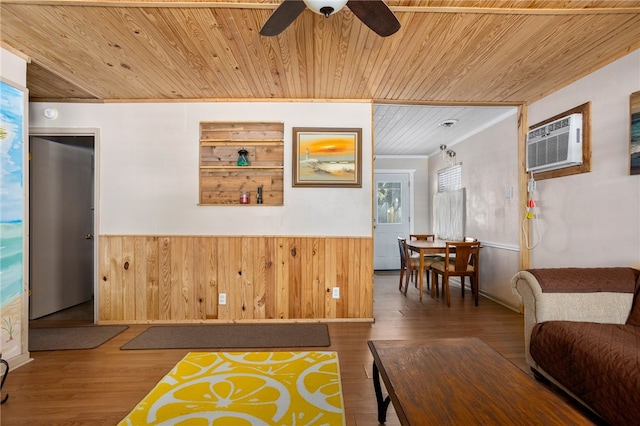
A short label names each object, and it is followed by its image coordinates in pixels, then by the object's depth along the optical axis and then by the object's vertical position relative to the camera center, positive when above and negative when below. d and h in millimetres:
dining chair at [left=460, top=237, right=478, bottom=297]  4424 -397
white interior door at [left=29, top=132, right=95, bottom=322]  3637 -139
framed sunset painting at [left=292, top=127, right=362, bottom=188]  3531 +632
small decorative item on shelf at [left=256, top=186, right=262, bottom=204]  3596 +181
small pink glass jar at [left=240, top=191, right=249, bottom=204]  3564 +167
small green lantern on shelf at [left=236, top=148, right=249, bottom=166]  3594 +632
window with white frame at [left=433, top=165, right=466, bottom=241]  5379 +139
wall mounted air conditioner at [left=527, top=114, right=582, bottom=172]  2773 +663
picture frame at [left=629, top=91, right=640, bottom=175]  2303 +587
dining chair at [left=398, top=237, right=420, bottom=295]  4625 -731
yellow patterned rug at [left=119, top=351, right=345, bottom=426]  1812 -1195
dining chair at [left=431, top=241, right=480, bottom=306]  4109 -697
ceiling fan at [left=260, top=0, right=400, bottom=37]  1529 +1070
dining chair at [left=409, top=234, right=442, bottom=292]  4602 -682
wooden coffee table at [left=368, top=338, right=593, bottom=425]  1135 -741
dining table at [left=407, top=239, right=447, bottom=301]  4227 -479
